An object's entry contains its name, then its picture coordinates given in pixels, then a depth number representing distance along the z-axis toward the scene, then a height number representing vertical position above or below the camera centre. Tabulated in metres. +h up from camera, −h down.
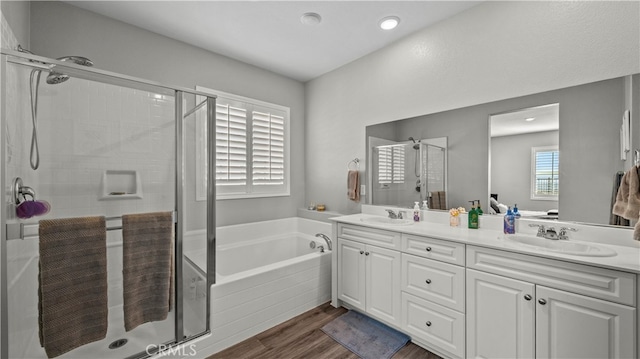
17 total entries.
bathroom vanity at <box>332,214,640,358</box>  1.22 -0.68
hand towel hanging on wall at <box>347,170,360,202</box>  3.01 -0.10
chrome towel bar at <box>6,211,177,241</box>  1.24 -0.27
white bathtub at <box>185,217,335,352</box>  1.93 -0.93
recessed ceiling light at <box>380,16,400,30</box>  2.27 +1.40
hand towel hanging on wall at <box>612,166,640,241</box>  1.41 -0.10
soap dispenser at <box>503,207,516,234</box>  1.82 -0.33
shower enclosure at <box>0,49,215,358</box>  1.29 +0.01
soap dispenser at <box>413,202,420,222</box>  2.39 -0.33
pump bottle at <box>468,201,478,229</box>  2.03 -0.32
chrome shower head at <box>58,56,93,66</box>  1.36 +0.62
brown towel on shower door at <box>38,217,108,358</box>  1.29 -0.55
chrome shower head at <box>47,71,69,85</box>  1.39 +0.56
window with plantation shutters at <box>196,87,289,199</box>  2.95 +0.36
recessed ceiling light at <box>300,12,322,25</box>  2.23 +1.40
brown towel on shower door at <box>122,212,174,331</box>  1.49 -0.54
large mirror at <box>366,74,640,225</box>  1.55 +0.18
